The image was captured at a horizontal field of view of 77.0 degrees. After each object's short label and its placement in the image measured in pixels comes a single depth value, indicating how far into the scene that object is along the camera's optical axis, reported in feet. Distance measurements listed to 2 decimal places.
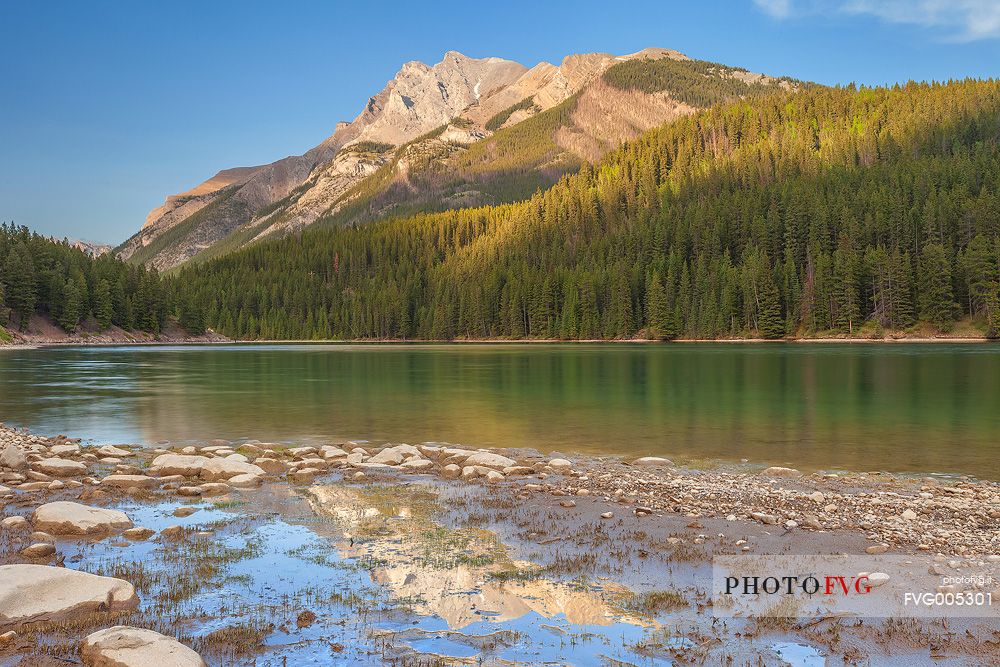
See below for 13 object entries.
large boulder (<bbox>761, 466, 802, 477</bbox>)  60.59
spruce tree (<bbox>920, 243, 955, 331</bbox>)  359.05
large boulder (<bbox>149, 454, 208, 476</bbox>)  61.62
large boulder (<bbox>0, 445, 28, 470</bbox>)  62.80
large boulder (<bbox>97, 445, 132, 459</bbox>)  72.74
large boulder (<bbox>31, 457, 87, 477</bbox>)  60.70
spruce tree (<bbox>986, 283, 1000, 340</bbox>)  331.77
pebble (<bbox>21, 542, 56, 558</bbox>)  36.06
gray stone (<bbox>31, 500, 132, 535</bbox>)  40.70
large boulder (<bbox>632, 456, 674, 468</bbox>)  66.87
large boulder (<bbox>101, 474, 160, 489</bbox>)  55.98
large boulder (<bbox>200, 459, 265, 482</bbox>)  59.72
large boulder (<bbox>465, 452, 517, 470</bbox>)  63.67
